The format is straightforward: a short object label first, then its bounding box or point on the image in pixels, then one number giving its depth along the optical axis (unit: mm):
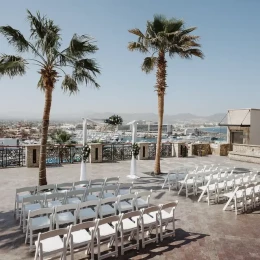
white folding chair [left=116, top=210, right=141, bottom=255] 4939
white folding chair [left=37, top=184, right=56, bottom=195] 7109
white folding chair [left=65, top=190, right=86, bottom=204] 6594
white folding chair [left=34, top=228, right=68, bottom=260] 3984
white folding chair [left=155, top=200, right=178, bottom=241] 5500
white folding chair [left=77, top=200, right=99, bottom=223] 5398
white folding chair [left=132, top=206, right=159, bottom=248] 5242
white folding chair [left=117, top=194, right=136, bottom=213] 6080
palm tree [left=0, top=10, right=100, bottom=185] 8672
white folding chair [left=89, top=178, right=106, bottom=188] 8250
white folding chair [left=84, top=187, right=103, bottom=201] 6953
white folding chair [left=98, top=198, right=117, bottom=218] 5754
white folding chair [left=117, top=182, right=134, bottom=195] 7566
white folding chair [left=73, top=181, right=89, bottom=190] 7797
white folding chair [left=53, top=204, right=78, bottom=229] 5148
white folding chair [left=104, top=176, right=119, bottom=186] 8472
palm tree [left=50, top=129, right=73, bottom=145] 17250
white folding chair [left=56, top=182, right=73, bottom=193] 7430
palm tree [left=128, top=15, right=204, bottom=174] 11953
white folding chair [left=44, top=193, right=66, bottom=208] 6273
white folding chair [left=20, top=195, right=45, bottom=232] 5879
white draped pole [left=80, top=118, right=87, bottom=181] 10398
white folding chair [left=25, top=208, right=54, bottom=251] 4773
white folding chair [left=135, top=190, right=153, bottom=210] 6304
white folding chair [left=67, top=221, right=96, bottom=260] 4290
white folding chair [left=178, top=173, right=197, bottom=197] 8911
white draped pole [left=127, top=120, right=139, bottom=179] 11907
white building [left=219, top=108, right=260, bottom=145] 20469
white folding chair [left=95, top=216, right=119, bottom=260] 4582
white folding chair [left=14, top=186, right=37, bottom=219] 6493
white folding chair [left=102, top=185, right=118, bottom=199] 7240
